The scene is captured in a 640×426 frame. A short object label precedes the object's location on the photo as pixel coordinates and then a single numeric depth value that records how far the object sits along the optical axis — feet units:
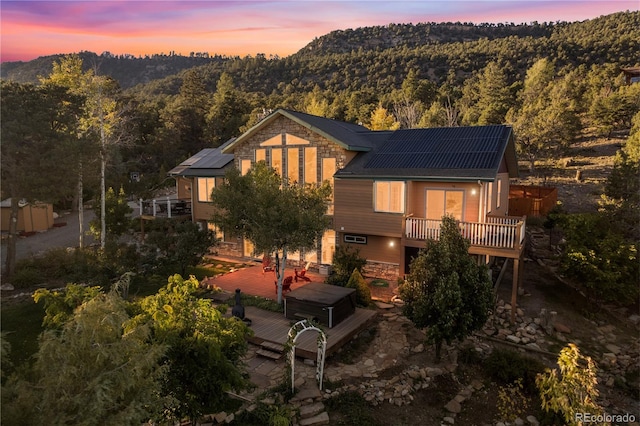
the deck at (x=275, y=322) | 40.34
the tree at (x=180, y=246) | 58.03
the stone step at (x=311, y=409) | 30.12
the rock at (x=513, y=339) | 44.04
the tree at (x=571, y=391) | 27.48
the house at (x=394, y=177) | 53.88
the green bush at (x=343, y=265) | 56.65
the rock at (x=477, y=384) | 34.99
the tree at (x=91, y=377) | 14.24
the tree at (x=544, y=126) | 121.70
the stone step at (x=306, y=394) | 31.91
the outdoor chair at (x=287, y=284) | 55.21
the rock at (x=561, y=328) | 47.44
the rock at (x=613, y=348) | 44.07
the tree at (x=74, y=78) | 77.51
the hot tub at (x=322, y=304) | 44.04
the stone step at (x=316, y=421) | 29.09
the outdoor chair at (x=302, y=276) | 60.90
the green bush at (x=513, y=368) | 35.68
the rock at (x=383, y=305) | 51.55
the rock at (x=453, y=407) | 31.45
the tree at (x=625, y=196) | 65.24
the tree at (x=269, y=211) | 47.83
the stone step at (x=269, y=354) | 38.88
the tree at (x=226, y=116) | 186.39
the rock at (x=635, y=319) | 50.96
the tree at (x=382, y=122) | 132.57
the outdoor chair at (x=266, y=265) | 66.05
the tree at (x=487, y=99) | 154.92
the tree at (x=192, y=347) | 22.31
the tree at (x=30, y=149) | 57.72
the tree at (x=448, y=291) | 34.99
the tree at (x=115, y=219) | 78.43
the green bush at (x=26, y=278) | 59.36
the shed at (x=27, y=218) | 98.07
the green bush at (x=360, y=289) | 51.57
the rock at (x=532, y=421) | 30.53
